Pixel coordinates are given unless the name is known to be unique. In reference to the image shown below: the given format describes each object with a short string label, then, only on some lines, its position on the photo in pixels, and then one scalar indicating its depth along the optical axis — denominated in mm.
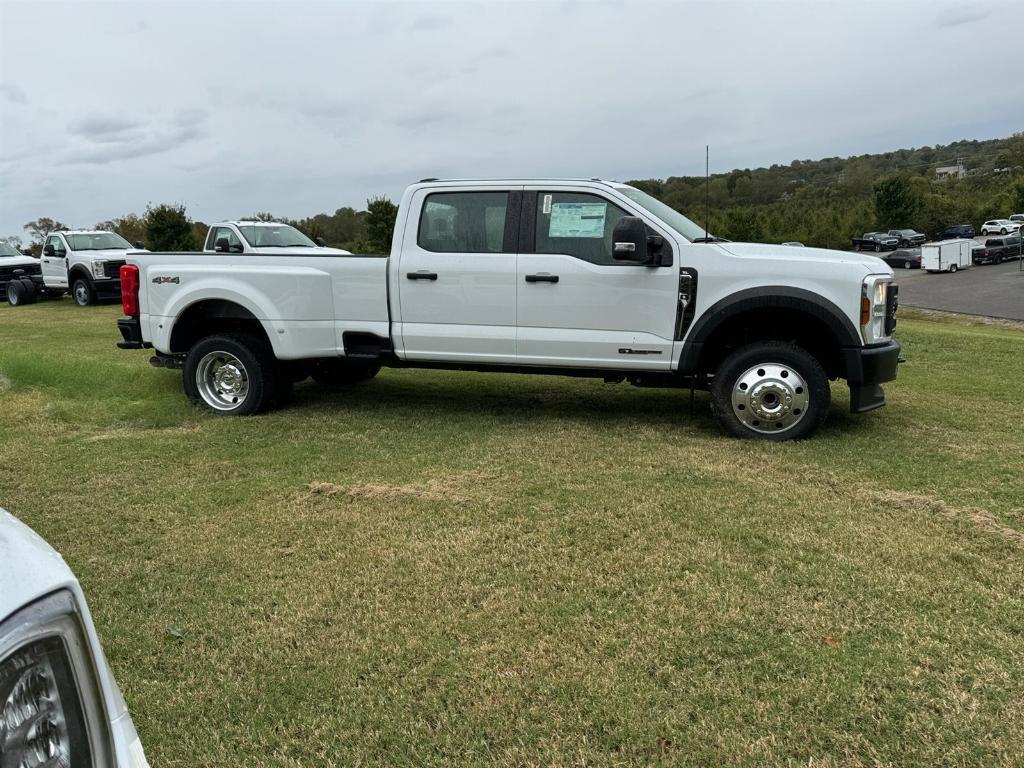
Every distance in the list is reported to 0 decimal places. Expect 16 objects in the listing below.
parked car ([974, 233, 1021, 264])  47750
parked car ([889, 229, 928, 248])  60031
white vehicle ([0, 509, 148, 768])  1183
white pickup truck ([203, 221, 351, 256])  16141
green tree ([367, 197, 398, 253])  26562
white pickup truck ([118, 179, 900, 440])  5867
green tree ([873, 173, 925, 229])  63719
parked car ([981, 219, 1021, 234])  56294
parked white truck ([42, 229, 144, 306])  19172
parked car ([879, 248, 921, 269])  48953
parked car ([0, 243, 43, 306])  21062
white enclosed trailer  44875
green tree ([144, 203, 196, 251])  32875
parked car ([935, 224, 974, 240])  59844
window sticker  6238
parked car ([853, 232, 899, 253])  58344
